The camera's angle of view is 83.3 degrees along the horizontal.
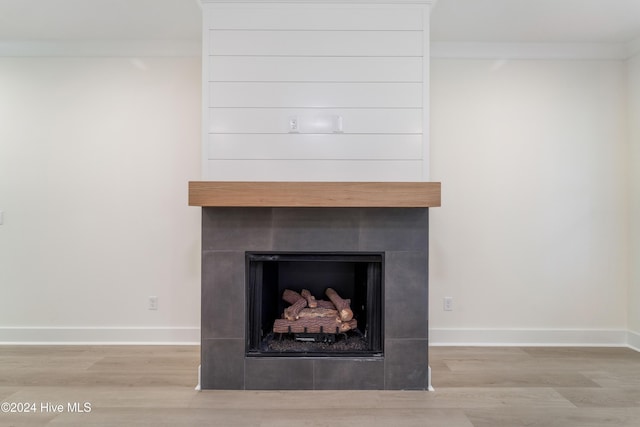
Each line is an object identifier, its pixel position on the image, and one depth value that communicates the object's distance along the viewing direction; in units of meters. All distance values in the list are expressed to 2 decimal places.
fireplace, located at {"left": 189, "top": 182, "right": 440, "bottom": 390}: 2.16
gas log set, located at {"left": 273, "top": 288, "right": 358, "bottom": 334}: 2.33
